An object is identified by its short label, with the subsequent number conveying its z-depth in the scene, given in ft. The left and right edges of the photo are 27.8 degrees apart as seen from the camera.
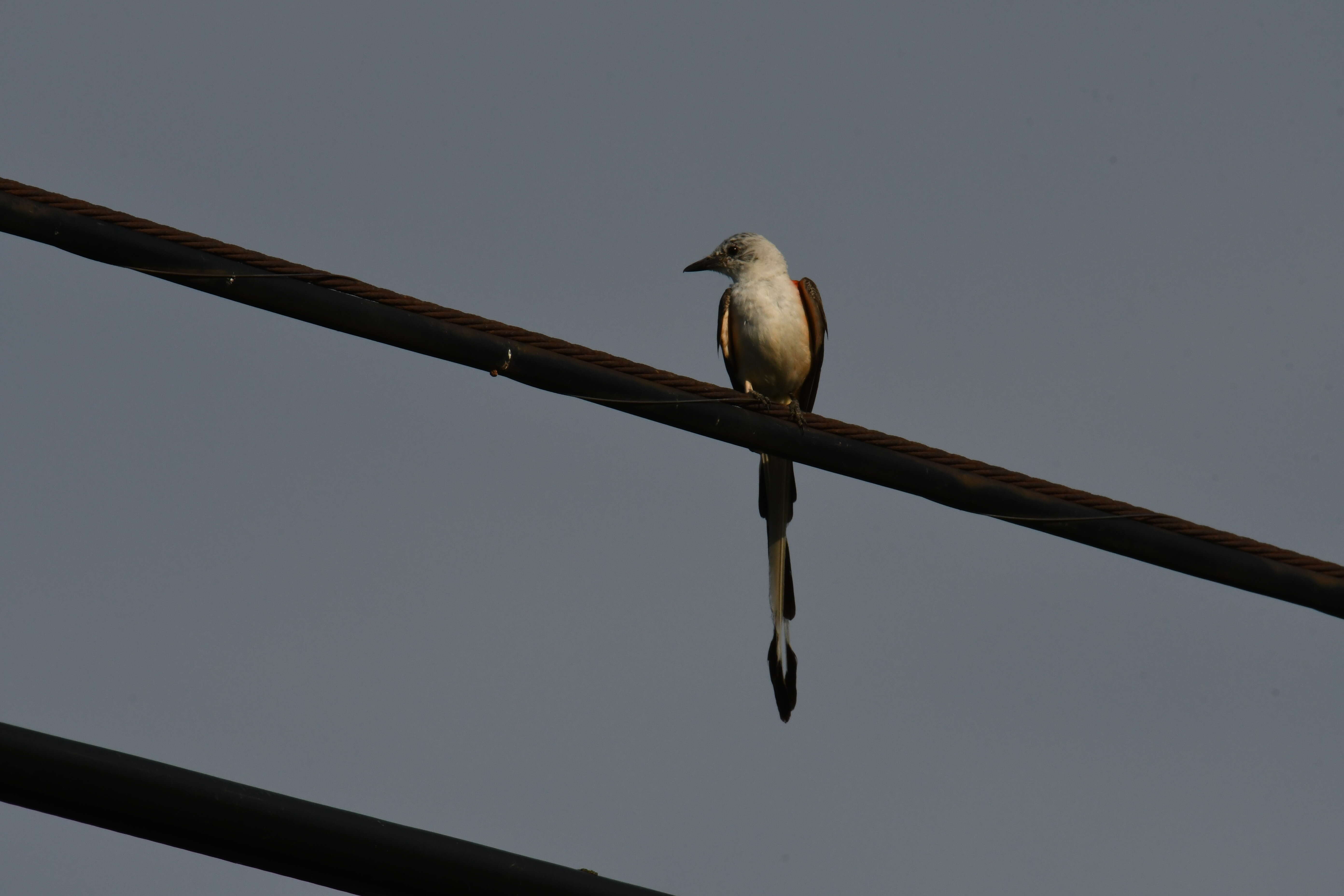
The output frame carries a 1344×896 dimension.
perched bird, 49.57
